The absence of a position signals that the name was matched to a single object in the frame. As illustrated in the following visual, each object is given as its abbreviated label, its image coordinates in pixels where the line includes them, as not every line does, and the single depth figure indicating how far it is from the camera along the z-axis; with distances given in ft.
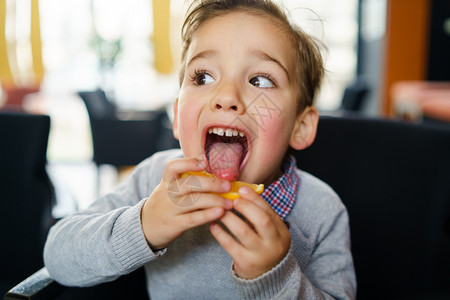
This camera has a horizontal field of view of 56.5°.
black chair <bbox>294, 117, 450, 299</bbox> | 3.04
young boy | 1.97
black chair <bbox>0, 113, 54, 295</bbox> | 3.93
